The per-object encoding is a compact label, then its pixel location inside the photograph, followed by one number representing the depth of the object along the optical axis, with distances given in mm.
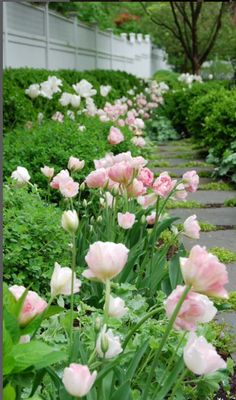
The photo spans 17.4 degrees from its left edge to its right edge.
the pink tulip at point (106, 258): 1263
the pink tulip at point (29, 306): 1374
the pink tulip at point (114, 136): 3285
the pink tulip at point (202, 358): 1215
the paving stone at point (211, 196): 5378
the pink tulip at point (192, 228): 2256
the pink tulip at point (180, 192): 2572
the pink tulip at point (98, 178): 2352
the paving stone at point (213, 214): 4613
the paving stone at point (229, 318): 2684
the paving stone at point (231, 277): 3182
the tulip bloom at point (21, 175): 2621
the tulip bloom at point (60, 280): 1431
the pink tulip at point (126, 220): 2127
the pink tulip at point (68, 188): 2250
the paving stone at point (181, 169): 6829
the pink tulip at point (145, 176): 2398
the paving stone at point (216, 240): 3982
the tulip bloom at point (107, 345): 1264
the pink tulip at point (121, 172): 2160
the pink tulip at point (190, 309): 1274
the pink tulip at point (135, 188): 2248
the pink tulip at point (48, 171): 2695
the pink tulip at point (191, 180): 2418
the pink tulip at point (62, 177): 2286
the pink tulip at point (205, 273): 1190
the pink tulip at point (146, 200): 2605
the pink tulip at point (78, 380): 1143
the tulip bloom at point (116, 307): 1436
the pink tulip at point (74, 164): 2629
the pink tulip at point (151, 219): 2777
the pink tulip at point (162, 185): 2389
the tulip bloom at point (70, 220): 1493
